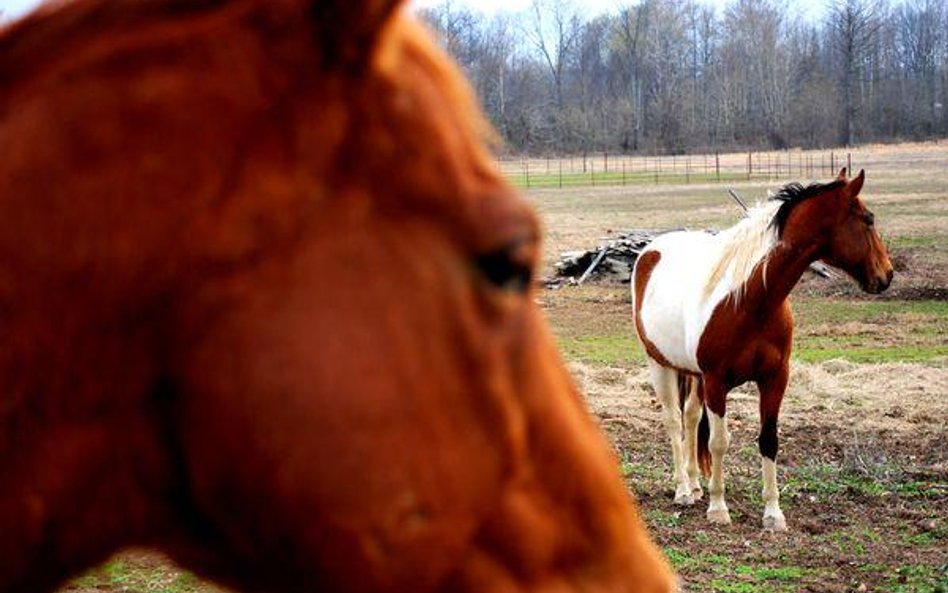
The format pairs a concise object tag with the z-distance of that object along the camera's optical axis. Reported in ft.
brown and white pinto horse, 22.34
